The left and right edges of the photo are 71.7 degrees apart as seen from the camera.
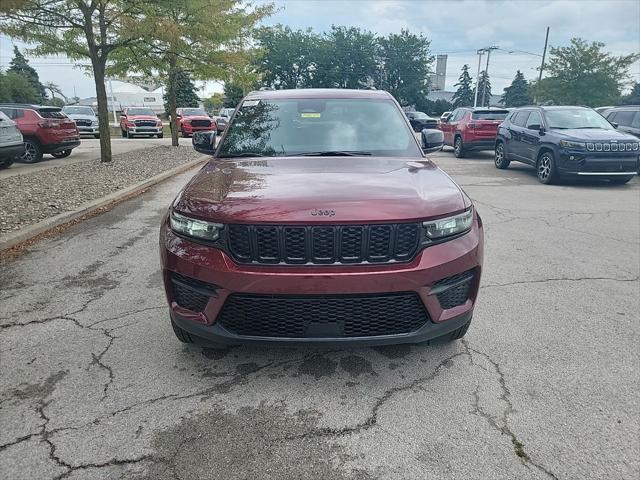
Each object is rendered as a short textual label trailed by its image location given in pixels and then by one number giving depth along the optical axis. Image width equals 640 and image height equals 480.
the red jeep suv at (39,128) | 12.41
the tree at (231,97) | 59.72
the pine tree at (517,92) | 70.39
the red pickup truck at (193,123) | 25.07
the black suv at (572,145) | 9.38
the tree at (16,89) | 54.97
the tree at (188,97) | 56.48
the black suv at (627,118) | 11.42
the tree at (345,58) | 67.00
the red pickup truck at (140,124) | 23.20
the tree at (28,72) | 69.50
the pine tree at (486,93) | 74.75
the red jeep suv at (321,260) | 2.34
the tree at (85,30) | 9.76
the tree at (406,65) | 70.19
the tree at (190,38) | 10.13
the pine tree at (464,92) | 76.99
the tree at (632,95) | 47.70
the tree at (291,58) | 65.69
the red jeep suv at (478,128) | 15.18
